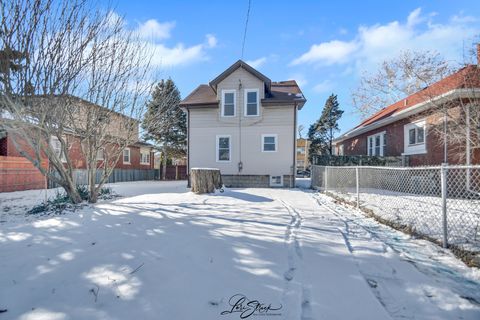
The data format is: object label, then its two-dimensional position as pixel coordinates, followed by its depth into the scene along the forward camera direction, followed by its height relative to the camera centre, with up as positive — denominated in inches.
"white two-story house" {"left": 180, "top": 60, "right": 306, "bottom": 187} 506.3 +70.3
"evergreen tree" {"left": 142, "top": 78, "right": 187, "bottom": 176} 876.7 +90.0
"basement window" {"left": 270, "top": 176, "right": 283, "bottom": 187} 510.3 -32.6
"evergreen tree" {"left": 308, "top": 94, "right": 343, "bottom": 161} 1063.0 +159.1
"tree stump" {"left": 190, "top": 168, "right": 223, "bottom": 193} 323.9 -20.3
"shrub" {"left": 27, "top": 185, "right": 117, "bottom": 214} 233.0 -40.4
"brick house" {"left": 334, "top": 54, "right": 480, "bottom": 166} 332.8 +70.4
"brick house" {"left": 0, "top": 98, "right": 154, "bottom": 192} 407.8 -5.9
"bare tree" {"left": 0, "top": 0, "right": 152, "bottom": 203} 205.8 +76.5
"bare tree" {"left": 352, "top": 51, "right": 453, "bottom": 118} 593.9 +265.5
